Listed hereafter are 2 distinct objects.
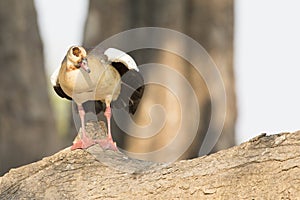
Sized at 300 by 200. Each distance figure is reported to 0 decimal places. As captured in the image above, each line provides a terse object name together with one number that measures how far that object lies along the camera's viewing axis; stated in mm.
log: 9383
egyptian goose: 10664
